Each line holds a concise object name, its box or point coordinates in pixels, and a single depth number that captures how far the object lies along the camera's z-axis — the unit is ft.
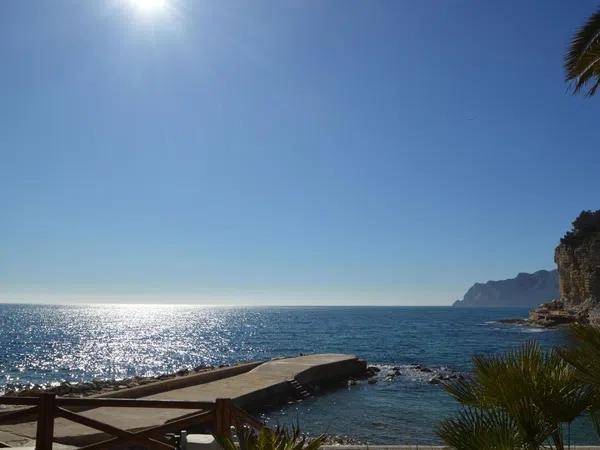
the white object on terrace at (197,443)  18.57
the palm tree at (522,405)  13.85
